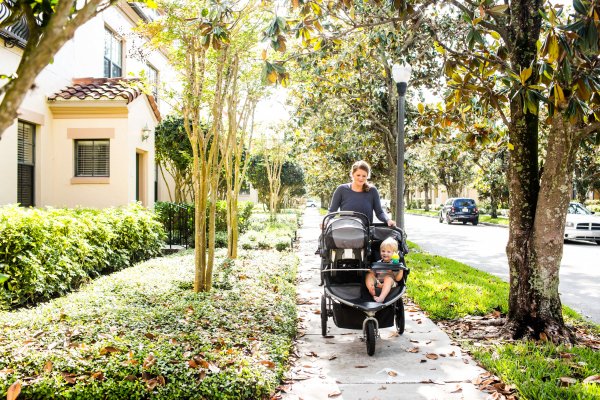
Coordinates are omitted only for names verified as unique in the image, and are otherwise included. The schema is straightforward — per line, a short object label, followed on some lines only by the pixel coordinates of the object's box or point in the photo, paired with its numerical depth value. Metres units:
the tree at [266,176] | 34.75
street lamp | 9.89
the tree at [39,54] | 1.88
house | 10.48
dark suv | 31.41
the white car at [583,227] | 17.70
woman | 6.32
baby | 5.34
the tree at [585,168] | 24.11
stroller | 5.27
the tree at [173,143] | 17.66
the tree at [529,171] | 5.41
